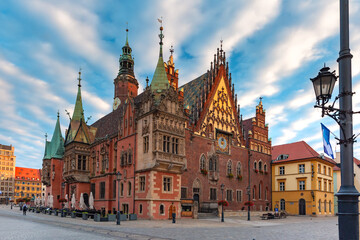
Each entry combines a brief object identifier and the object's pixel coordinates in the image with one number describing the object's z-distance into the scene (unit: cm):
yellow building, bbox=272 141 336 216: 5469
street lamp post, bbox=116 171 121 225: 2727
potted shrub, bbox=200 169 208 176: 4469
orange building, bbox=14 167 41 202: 16288
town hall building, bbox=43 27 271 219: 3772
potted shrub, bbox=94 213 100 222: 3163
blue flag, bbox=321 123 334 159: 1105
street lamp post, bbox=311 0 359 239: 692
